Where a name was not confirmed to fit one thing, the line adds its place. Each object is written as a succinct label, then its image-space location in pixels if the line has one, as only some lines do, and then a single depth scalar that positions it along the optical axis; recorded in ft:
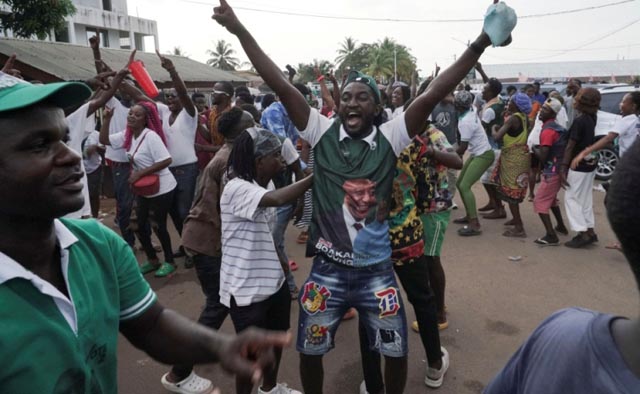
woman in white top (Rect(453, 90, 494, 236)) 18.88
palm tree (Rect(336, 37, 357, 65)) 219.61
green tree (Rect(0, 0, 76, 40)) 41.55
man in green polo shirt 3.27
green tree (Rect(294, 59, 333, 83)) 190.08
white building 99.30
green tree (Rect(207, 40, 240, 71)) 188.96
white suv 28.12
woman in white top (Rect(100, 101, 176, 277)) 15.10
